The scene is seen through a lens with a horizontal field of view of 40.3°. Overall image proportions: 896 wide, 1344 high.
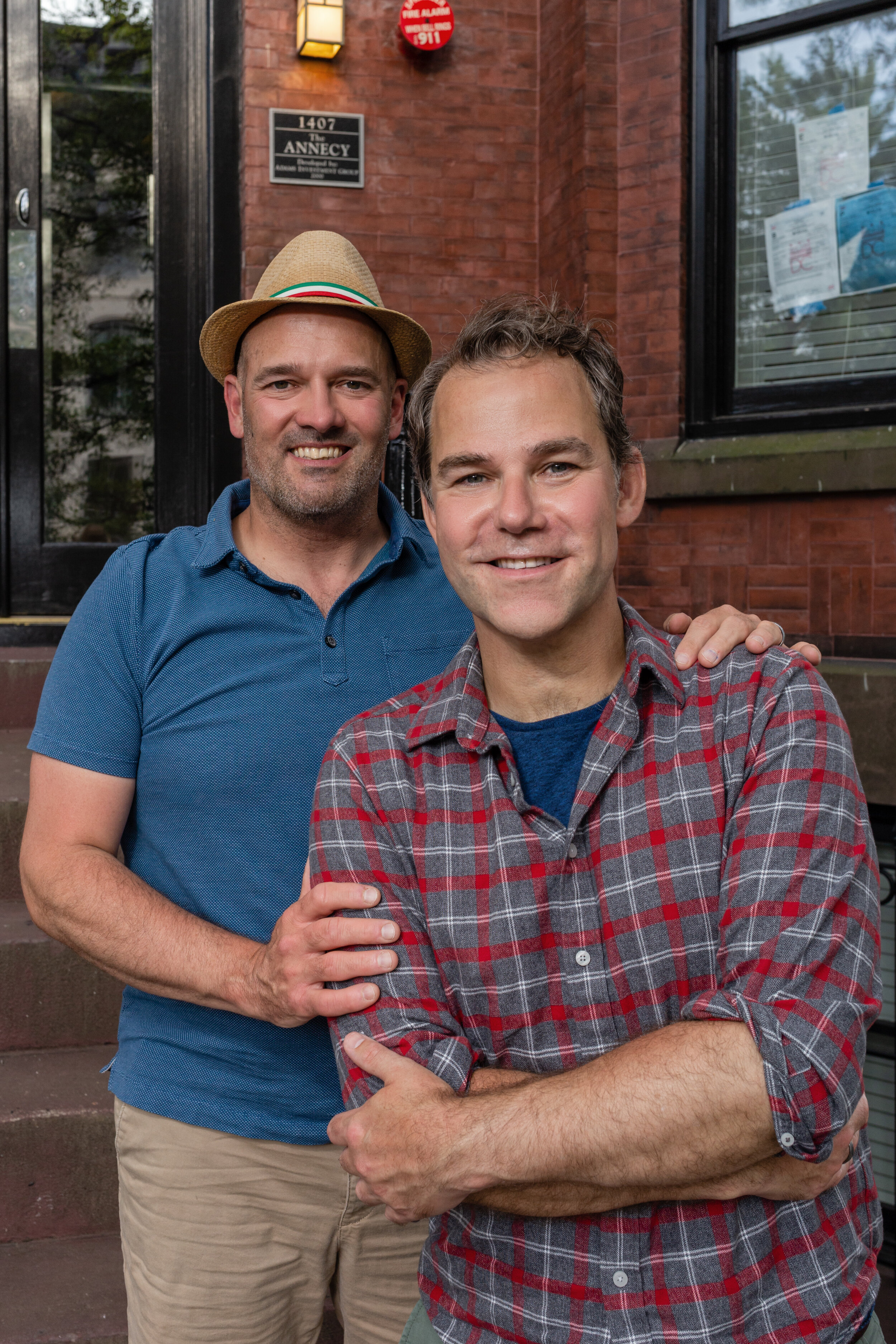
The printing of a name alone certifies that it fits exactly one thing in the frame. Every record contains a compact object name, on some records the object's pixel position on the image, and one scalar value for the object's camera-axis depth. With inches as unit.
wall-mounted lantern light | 187.9
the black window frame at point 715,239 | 174.2
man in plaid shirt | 54.3
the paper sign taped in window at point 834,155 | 163.9
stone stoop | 105.0
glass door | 197.2
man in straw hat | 77.7
